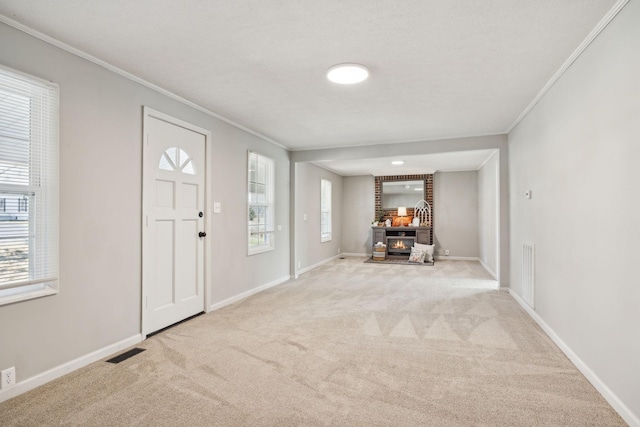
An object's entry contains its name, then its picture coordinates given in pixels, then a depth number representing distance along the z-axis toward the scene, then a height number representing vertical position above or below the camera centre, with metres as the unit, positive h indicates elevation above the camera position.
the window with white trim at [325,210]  8.24 +0.17
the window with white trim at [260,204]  5.10 +0.20
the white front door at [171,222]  3.28 -0.04
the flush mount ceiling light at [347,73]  2.84 +1.21
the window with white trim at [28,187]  2.19 +0.20
